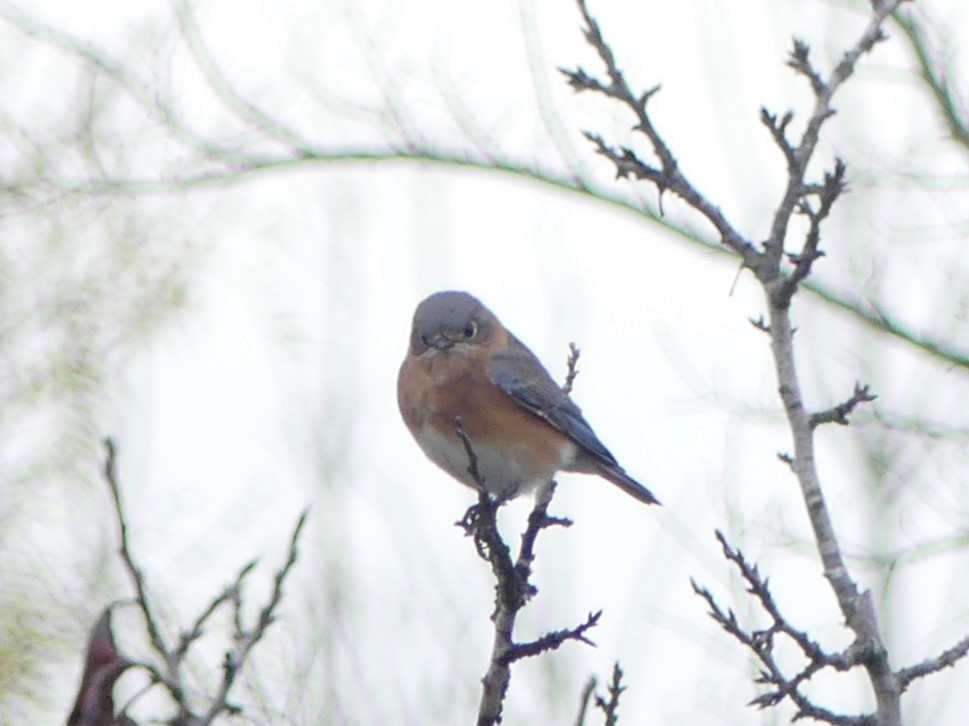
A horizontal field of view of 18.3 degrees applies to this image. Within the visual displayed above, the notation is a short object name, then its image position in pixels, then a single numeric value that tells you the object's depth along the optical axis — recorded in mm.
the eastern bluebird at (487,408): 10469
